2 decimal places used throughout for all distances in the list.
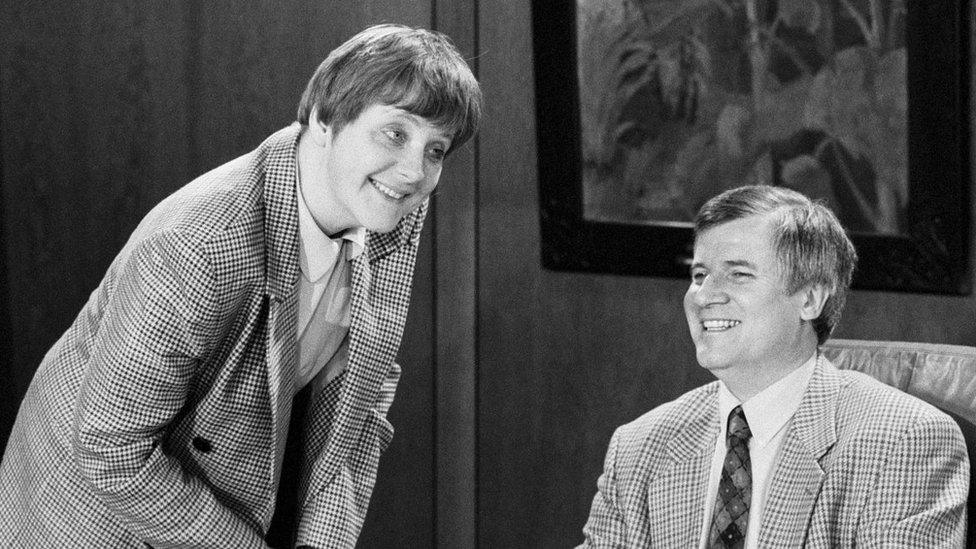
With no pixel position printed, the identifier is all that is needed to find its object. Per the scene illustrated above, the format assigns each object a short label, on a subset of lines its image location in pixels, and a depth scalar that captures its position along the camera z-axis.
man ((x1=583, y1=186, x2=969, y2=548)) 4.44
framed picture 5.68
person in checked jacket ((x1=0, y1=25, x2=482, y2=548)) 4.05
